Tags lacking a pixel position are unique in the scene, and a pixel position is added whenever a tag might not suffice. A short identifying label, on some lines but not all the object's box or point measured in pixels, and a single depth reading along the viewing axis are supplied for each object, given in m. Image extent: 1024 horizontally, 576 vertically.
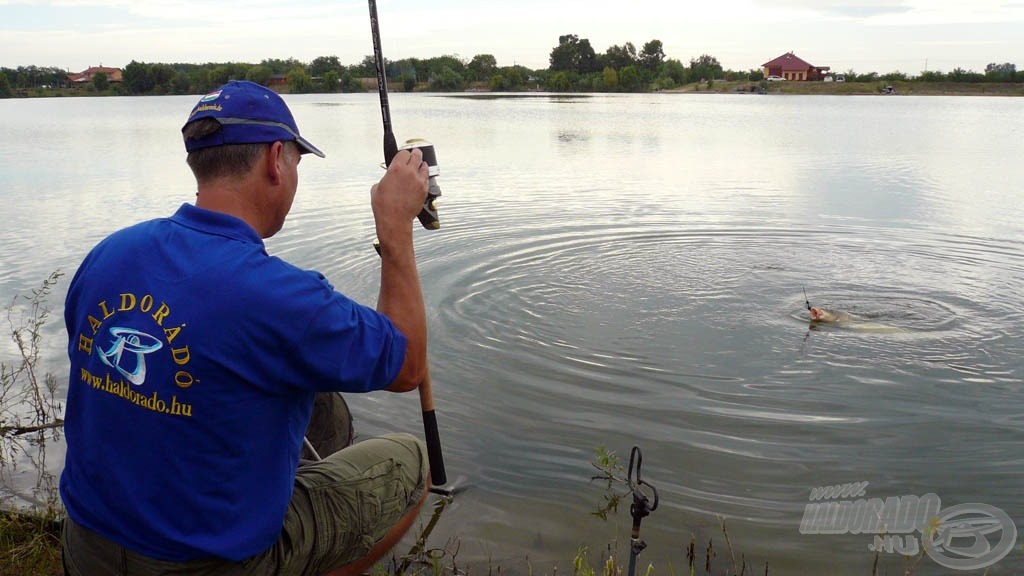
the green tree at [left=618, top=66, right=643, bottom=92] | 103.31
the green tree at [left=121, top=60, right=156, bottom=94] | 80.62
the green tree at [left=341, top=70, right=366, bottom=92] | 81.13
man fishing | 2.14
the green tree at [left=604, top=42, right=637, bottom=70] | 119.44
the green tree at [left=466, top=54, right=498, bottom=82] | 104.76
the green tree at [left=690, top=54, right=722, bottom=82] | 107.00
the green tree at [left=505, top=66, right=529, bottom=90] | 106.50
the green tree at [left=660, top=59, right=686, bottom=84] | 105.19
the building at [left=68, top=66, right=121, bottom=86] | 101.19
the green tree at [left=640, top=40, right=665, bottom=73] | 119.05
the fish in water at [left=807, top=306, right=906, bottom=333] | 7.04
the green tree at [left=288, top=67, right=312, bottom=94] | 86.94
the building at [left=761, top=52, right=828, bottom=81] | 115.69
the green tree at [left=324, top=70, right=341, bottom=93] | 83.94
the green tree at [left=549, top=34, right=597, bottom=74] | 120.19
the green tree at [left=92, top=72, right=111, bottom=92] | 86.75
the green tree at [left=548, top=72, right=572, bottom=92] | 105.44
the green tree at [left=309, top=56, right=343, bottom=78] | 83.32
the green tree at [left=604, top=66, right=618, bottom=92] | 104.50
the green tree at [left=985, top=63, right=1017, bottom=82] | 71.50
